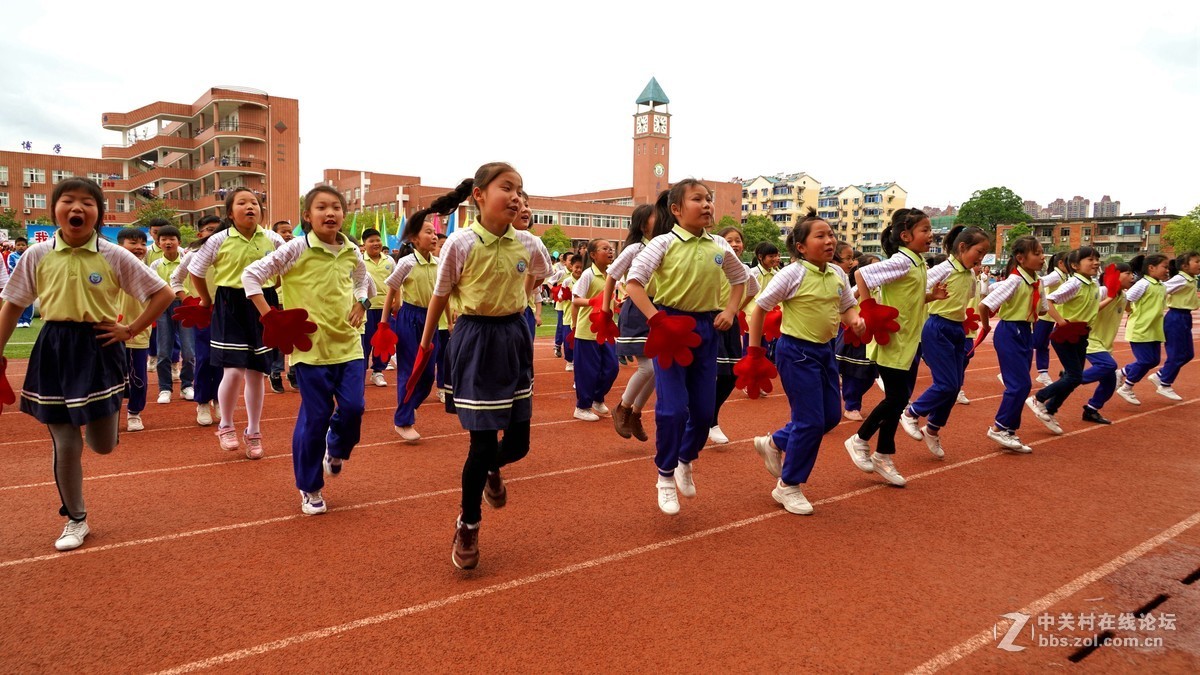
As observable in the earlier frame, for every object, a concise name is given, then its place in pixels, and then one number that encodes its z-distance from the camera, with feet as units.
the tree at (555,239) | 209.56
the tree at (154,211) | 148.70
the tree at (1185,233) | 210.18
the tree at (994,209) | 314.76
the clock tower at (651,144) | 288.71
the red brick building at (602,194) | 242.58
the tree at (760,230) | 265.34
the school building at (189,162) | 155.53
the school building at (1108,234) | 259.60
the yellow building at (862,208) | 342.64
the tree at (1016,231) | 269.15
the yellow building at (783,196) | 344.49
